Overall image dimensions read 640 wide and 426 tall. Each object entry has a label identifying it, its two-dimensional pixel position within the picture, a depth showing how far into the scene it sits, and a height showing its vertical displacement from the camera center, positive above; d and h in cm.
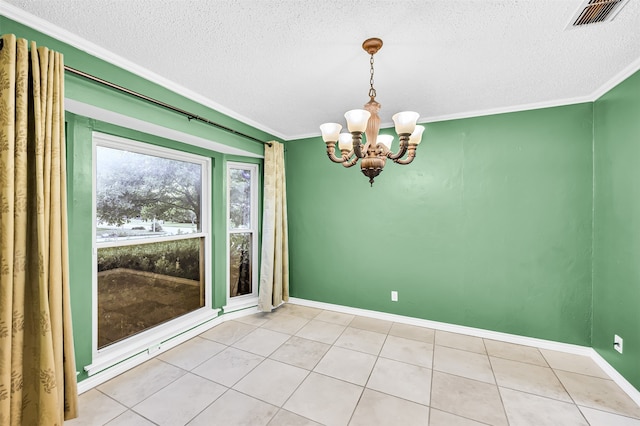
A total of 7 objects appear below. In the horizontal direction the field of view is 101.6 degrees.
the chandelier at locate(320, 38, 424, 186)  158 +50
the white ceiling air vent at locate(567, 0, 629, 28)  135 +109
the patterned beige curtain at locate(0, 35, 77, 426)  134 -19
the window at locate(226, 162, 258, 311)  351 -31
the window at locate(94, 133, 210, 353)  229 -28
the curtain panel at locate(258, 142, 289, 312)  343 -25
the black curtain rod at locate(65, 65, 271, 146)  166 +87
